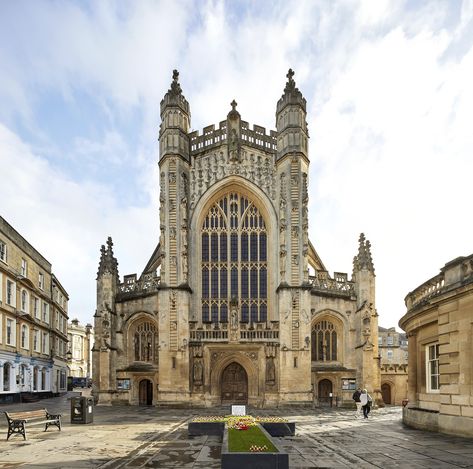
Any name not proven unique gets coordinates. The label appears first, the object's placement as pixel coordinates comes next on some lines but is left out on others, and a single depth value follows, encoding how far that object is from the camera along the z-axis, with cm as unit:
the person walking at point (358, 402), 2829
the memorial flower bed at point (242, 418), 1905
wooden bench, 1736
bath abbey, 3578
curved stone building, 1662
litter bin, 2297
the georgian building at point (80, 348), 9919
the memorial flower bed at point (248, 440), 1154
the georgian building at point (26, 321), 3628
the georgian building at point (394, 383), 4781
